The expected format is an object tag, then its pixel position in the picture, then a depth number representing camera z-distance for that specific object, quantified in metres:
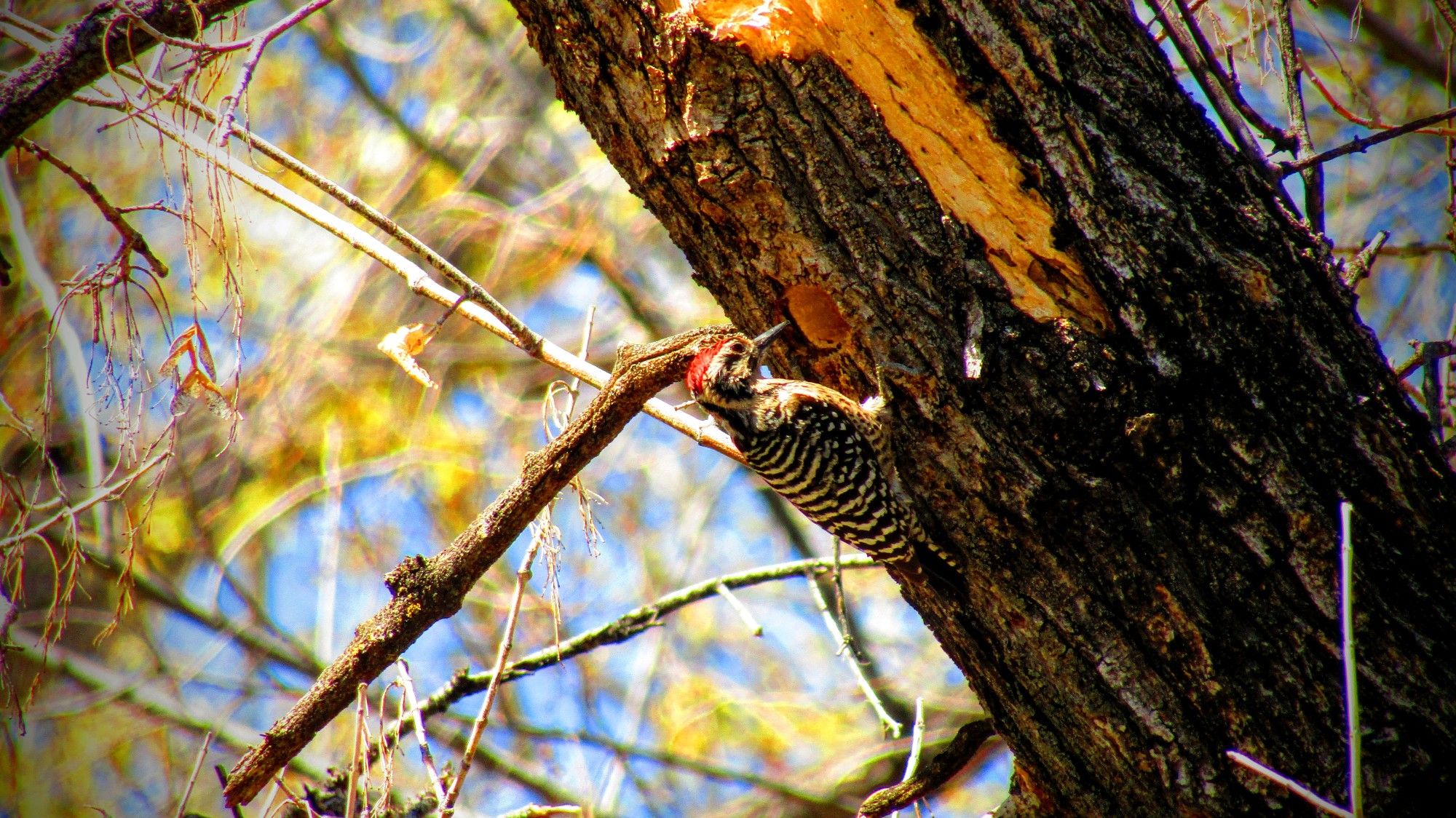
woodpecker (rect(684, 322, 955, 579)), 6.82
